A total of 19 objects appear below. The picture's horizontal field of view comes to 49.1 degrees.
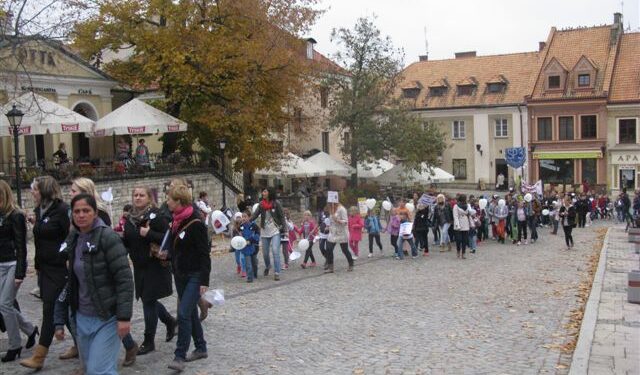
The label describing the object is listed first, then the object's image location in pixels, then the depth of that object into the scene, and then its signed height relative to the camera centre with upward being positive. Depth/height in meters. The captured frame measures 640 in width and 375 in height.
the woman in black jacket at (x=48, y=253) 6.99 -0.76
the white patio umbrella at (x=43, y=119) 21.25 +1.85
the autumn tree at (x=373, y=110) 39.28 +3.29
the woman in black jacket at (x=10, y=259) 7.21 -0.83
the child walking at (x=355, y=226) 17.53 -1.44
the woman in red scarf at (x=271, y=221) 13.56 -0.97
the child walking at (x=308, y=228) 17.05 -1.44
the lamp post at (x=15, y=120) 17.28 +1.47
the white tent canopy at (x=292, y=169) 33.49 +0.10
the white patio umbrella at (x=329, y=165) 38.53 +0.26
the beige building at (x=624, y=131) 47.84 +2.04
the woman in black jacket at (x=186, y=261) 6.98 -0.87
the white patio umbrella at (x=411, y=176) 39.50 -0.53
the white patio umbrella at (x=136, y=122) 25.34 +1.99
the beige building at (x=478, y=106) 53.16 +4.58
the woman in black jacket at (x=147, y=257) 7.42 -0.87
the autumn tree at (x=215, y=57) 26.95 +4.61
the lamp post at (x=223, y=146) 26.69 +1.03
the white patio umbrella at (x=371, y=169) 41.44 -0.03
